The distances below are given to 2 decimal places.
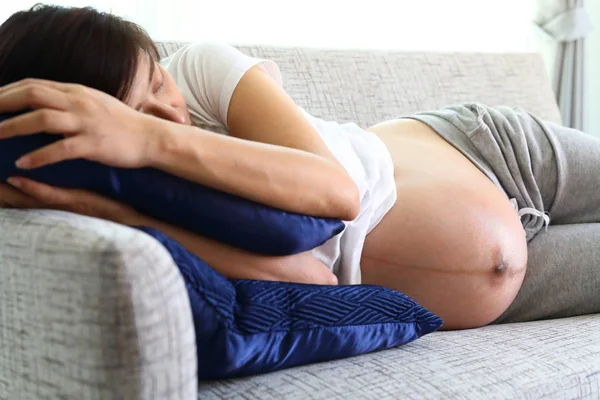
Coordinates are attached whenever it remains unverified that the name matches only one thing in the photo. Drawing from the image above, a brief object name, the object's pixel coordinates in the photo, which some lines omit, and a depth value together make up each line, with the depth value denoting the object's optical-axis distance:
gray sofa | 0.57
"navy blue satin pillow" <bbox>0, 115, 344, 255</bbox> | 0.77
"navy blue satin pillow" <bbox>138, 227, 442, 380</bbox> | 0.73
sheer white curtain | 2.91
